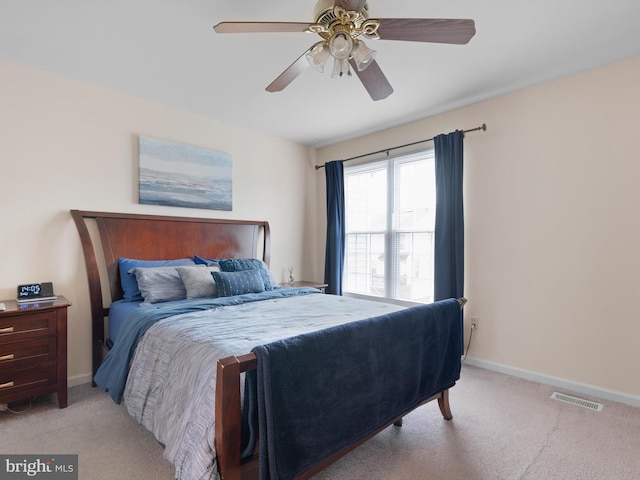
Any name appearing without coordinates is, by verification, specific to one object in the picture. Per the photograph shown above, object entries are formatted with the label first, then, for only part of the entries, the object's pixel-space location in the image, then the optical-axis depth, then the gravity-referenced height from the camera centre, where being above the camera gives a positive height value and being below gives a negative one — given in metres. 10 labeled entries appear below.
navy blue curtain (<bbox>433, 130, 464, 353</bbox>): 3.35 +0.22
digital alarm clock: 2.56 -0.41
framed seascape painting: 3.31 +0.69
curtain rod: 3.29 +1.10
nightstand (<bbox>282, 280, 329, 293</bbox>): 4.14 -0.57
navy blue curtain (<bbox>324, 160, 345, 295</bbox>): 4.48 +0.09
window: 3.78 +0.16
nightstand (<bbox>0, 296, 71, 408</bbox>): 2.25 -0.77
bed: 1.32 -0.61
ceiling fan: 1.58 +1.05
